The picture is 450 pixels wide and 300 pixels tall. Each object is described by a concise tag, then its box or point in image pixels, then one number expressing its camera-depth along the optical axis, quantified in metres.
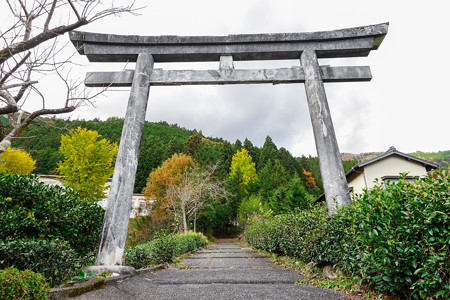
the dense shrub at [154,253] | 5.10
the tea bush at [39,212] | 3.11
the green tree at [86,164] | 17.94
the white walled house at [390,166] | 12.95
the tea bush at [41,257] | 2.61
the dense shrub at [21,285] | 1.82
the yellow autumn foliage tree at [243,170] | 36.22
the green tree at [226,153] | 38.29
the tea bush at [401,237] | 1.96
